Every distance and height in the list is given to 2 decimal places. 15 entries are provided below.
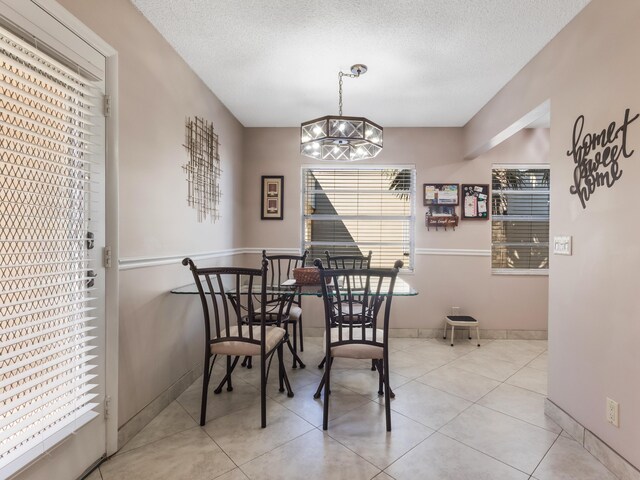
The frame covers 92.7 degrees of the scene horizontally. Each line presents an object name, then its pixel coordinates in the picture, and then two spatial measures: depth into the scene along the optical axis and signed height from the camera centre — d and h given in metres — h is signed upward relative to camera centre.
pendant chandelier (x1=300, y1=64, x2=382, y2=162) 2.12 +0.72
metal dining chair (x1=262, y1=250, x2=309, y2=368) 2.81 -0.70
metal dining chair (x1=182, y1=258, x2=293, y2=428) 1.89 -0.69
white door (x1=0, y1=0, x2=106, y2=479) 1.16 -0.06
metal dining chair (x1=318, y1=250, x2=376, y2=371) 3.29 -0.35
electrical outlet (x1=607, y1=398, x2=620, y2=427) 1.55 -0.91
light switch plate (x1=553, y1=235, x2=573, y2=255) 1.91 -0.06
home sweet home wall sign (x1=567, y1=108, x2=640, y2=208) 1.55 +0.44
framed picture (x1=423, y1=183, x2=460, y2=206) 3.78 +0.51
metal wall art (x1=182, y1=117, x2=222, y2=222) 2.55 +0.60
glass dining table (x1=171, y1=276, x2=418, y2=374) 2.11 -0.40
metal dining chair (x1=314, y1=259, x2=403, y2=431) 1.86 -0.69
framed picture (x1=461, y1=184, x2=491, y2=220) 3.77 +0.41
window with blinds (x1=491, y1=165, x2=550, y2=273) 3.85 +0.29
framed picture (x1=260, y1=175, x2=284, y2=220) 3.89 +0.50
